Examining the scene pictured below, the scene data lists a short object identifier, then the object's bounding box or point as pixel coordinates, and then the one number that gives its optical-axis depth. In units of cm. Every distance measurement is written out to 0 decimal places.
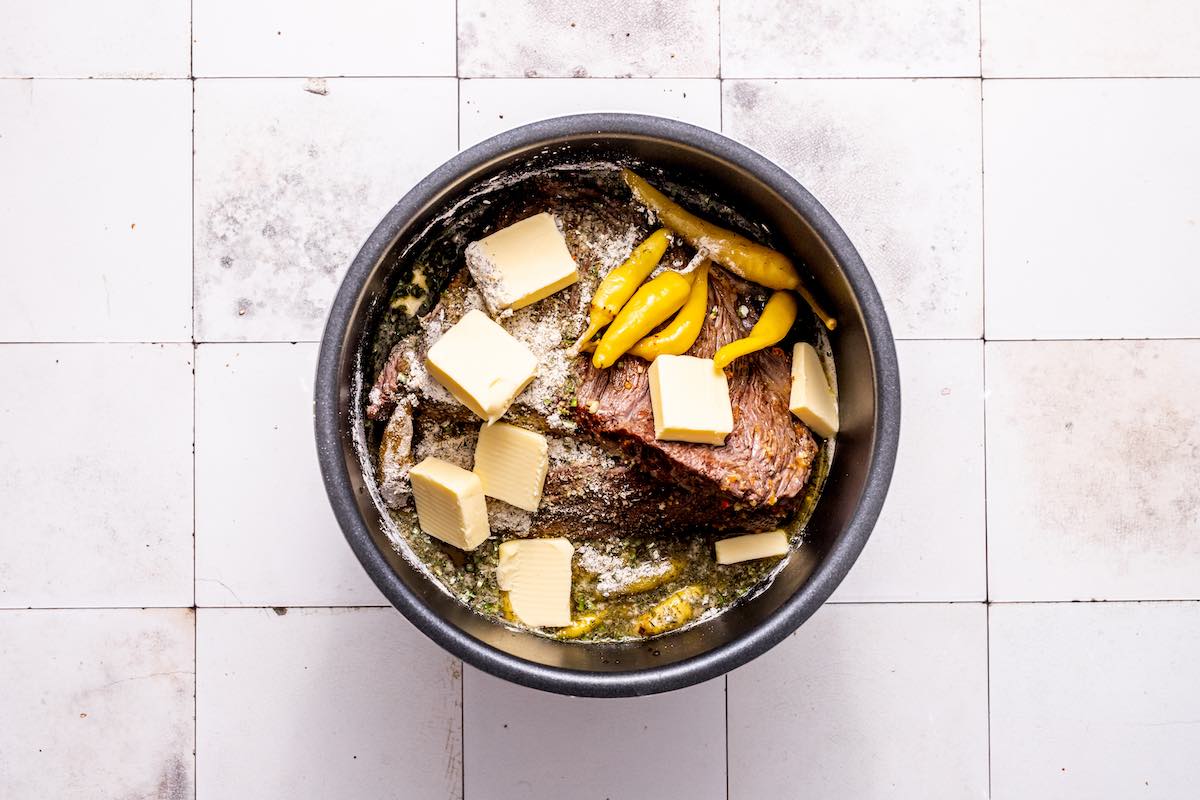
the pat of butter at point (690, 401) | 83
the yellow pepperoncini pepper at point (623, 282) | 85
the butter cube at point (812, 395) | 86
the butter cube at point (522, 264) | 85
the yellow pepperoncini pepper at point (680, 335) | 85
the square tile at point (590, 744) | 94
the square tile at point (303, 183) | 93
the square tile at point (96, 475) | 94
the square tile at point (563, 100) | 93
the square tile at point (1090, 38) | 95
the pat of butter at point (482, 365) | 83
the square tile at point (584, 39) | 93
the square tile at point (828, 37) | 94
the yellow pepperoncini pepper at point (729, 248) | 86
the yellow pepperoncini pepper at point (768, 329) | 85
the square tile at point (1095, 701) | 95
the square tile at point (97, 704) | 95
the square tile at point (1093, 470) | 95
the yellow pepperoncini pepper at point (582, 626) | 88
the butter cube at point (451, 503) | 85
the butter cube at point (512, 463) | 85
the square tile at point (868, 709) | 95
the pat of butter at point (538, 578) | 87
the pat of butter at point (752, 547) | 87
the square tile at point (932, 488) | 94
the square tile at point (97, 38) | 94
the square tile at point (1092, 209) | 95
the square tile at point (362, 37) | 94
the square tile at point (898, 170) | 94
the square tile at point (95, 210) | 94
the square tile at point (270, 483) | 94
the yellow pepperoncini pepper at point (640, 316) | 85
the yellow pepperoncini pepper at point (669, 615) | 88
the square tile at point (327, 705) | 94
